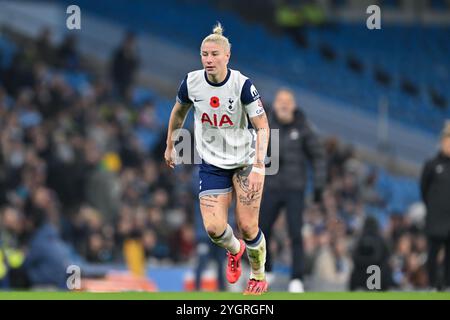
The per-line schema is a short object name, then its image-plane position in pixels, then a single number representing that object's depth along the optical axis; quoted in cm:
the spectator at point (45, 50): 2533
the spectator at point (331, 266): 1736
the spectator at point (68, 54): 2580
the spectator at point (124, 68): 2567
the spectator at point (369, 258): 1496
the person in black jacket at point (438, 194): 1370
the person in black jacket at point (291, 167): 1322
